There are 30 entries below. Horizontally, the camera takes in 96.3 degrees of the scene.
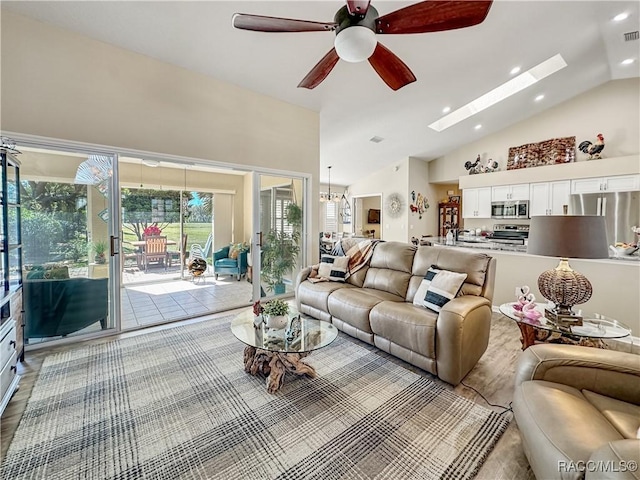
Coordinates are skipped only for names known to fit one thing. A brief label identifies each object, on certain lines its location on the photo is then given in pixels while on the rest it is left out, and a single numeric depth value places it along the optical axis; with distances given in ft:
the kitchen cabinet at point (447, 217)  28.04
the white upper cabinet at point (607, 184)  16.52
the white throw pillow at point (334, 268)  12.88
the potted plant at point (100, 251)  11.03
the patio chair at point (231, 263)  20.79
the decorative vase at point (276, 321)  8.13
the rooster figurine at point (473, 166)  23.64
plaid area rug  5.21
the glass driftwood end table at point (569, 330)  7.06
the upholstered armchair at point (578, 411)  3.32
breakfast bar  10.85
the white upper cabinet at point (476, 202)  22.71
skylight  15.34
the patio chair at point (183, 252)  22.35
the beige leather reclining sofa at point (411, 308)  7.70
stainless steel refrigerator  16.63
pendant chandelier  27.20
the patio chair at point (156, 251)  21.20
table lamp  6.66
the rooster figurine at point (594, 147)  17.71
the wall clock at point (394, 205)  26.84
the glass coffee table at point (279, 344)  7.39
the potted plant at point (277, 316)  8.13
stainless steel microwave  20.71
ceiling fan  5.74
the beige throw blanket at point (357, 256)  12.89
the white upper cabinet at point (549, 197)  18.89
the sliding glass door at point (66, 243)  9.85
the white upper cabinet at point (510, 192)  20.68
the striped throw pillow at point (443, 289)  8.72
